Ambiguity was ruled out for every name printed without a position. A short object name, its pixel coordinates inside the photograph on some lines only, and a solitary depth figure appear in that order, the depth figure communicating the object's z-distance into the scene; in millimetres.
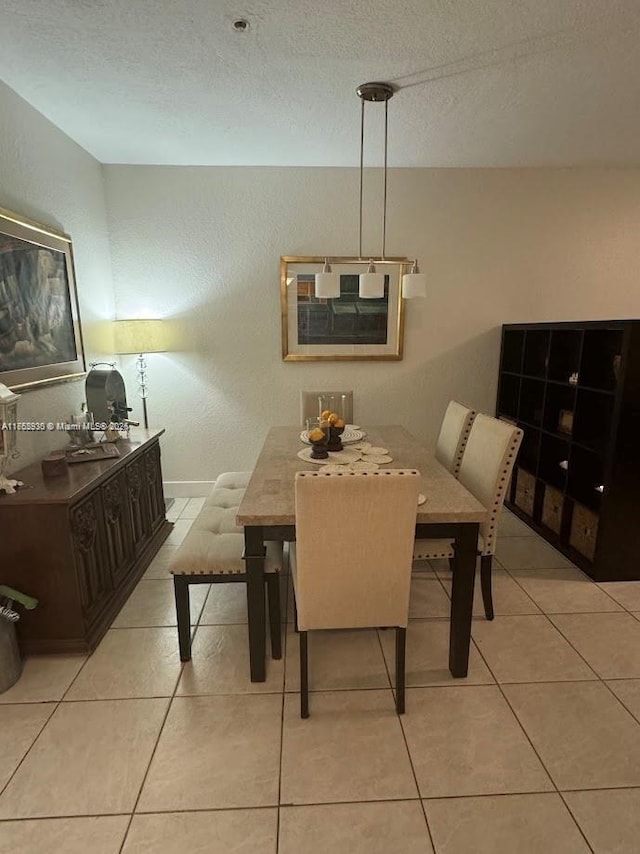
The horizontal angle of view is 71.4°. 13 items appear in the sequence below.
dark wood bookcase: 2400
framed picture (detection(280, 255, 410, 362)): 3502
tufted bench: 1881
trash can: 1788
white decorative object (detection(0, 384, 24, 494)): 1829
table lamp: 3205
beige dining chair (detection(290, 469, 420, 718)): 1451
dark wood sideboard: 1858
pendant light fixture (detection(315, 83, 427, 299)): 2242
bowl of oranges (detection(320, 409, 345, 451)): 2373
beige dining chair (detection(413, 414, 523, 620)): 2000
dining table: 1659
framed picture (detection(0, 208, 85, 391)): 2170
